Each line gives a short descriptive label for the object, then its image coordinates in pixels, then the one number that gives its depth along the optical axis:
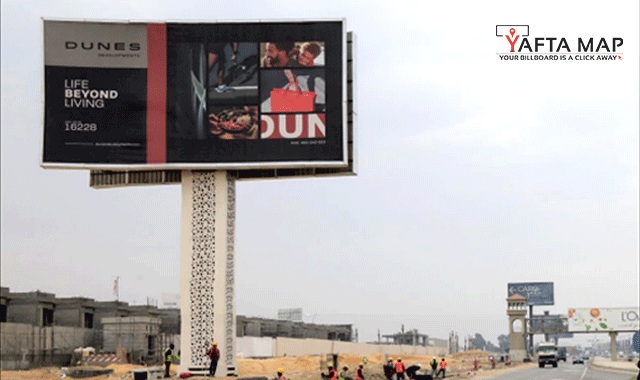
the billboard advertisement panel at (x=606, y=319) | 106.06
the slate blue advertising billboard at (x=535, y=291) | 136.25
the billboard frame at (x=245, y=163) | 34.03
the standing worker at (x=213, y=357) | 32.69
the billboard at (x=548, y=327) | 110.06
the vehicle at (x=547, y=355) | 68.12
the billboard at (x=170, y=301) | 87.75
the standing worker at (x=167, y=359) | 34.41
